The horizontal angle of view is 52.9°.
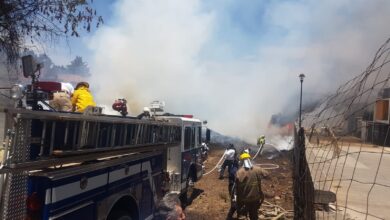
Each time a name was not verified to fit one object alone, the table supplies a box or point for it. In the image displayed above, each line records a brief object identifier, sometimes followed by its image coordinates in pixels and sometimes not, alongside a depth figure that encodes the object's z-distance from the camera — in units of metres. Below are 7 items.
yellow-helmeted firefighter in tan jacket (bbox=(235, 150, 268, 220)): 7.98
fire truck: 3.15
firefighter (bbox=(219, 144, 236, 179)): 14.51
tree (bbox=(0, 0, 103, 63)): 6.99
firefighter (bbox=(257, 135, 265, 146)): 24.48
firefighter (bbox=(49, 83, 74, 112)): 5.24
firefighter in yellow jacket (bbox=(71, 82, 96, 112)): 5.99
